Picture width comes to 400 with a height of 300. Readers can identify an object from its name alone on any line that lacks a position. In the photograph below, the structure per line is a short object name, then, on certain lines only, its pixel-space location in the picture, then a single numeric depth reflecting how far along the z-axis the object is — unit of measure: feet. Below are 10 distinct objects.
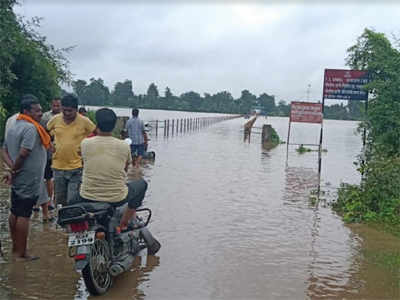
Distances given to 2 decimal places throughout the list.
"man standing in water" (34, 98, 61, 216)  26.73
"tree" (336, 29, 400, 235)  30.50
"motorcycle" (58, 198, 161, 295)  15.70
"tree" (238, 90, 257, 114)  440.86
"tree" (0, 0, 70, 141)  55.88
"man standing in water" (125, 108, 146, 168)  43.32
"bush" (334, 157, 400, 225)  29.58
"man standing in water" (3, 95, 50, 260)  18.53
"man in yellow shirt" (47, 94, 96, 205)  21.49
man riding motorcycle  17.02
